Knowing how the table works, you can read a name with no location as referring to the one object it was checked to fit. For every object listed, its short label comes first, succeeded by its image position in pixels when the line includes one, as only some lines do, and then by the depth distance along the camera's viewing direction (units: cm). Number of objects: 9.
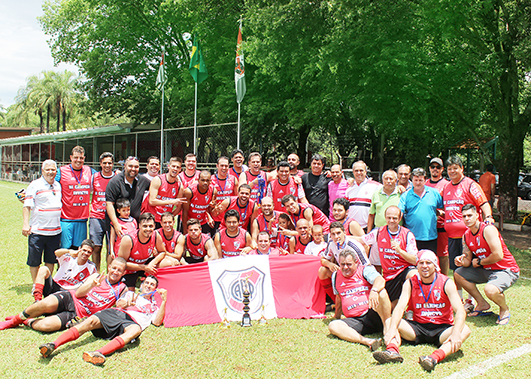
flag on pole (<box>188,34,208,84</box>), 1797
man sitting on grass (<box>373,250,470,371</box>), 472
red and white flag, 588
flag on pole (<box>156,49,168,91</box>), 2092
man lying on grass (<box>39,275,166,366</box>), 457
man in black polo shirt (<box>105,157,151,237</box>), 703
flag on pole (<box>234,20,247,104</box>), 1551
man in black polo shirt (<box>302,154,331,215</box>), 785
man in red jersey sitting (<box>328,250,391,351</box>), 504
